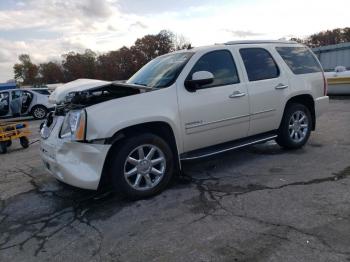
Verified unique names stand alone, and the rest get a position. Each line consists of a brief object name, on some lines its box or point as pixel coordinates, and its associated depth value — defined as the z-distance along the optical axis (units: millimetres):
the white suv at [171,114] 4020
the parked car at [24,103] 16359
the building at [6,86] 38644
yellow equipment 8422
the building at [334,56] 17938
